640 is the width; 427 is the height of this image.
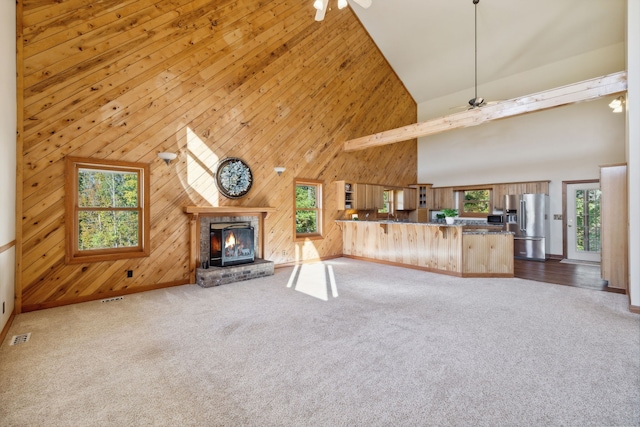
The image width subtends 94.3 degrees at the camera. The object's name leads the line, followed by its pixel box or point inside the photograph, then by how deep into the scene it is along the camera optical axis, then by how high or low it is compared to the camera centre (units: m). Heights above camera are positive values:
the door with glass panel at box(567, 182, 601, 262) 7.04 -0.11
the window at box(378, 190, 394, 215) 9.06 +0.43
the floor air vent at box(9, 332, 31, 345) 2.86 -1.23
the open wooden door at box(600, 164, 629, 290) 4.47 -0.11
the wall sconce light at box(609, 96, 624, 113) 5.23 +2.02
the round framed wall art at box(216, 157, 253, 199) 5.49 +0.73
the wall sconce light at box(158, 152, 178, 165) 4.68 +0.95
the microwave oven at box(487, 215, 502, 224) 8.04 -0.07
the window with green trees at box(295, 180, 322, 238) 7.12 +0.19
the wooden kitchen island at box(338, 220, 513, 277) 5.56 -0.65
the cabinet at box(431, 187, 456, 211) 9.42 +0.59
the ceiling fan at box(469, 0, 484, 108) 5.21 +4.18
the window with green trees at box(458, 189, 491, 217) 8.78 +0.43
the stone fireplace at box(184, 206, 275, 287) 5.05 -0.57
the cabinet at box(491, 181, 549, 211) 7.61 +0.73
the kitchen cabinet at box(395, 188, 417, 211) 9.34 +0.55
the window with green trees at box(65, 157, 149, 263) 4.14 +0.08
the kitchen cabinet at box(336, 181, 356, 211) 7.63 +0.57
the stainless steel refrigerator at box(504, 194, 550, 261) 7.45 -0.22
